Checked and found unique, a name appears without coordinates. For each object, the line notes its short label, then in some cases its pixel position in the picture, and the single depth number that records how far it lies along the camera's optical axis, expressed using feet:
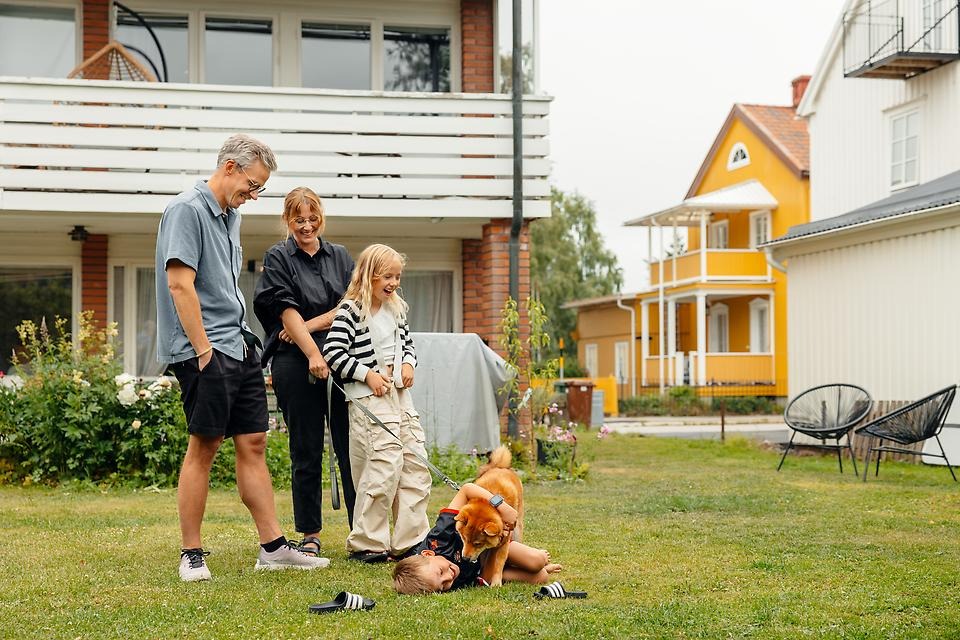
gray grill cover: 38.01
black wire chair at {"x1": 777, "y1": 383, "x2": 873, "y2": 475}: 40.32
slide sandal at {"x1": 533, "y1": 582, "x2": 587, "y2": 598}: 16.61
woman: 20.45
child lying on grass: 16.76
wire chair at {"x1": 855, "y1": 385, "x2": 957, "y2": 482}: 36.65
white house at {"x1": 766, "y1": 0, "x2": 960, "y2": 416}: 43.19
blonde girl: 19.90
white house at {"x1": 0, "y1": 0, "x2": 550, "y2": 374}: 42.57
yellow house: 111.96
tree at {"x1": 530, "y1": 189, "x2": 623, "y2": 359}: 171.32
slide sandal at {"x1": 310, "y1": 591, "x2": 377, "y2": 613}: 15.62
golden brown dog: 16.52
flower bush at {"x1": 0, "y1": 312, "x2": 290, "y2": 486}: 34.09
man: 17.94
